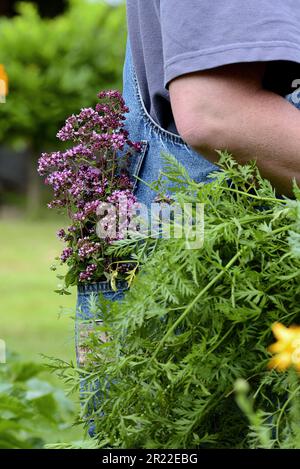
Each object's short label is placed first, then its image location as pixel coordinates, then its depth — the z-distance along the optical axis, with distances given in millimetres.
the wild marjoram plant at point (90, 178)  3086
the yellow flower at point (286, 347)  2253
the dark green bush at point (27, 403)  4003
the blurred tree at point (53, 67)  20348
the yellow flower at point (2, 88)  4585
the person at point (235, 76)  2661
